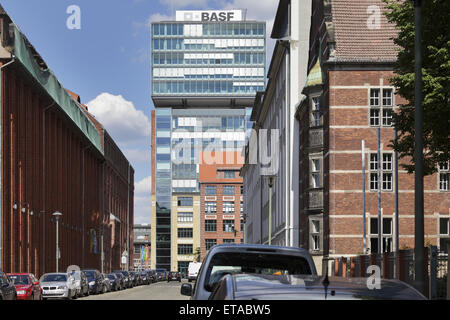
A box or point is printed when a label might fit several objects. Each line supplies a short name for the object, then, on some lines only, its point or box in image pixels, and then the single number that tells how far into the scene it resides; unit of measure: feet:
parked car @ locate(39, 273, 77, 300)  139.13
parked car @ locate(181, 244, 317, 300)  35.32
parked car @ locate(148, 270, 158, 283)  335.36
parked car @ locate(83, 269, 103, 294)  177.72
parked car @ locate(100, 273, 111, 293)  195.93
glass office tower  606.14
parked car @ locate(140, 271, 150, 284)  298.39
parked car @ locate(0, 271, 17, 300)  85.46
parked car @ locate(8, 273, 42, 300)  107.76
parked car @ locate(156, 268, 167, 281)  386.52
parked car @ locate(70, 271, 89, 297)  151.12
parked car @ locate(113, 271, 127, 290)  227.87
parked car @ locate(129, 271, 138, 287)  259.66
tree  77.87
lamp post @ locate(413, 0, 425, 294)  52.11
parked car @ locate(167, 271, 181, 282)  402.03
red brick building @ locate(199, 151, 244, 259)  569.23
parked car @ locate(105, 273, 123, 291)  210.67
